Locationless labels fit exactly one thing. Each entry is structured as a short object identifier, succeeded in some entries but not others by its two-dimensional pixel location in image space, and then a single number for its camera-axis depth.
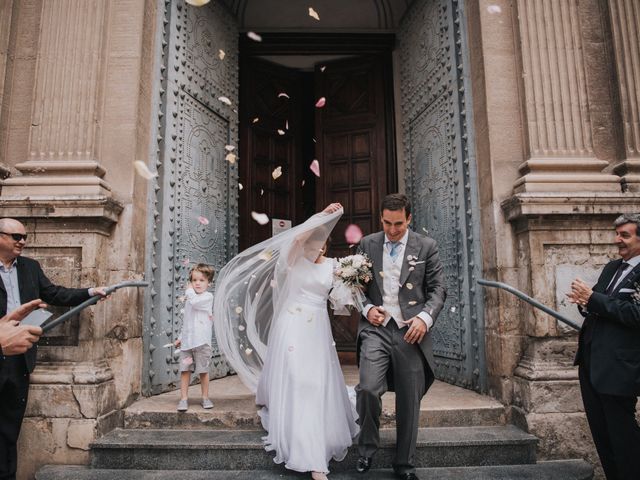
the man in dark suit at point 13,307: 3.57
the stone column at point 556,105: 4.76
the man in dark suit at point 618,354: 3.16
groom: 3.66
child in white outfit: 4.78
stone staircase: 3.90
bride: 3.74
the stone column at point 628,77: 4.84
